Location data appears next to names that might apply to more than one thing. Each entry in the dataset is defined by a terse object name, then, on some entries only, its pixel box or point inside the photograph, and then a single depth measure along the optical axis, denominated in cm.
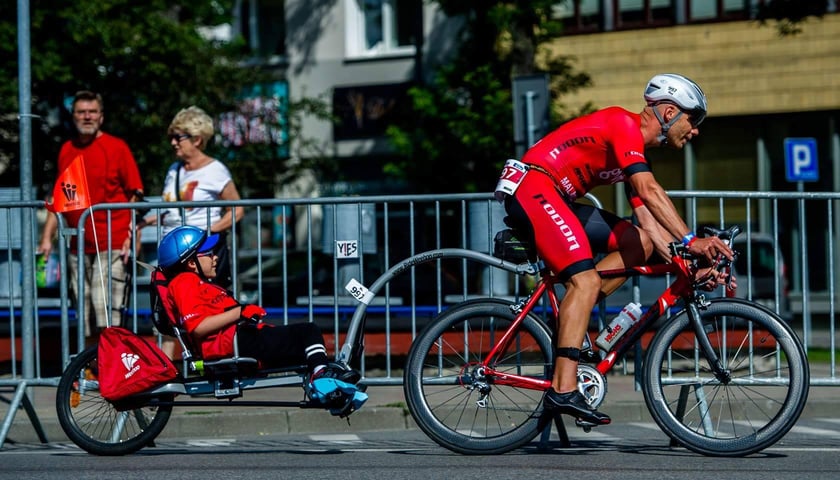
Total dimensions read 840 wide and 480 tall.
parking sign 3331
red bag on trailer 1397
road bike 1318
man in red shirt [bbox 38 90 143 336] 1720
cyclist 1292
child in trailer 1391
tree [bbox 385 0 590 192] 4234
